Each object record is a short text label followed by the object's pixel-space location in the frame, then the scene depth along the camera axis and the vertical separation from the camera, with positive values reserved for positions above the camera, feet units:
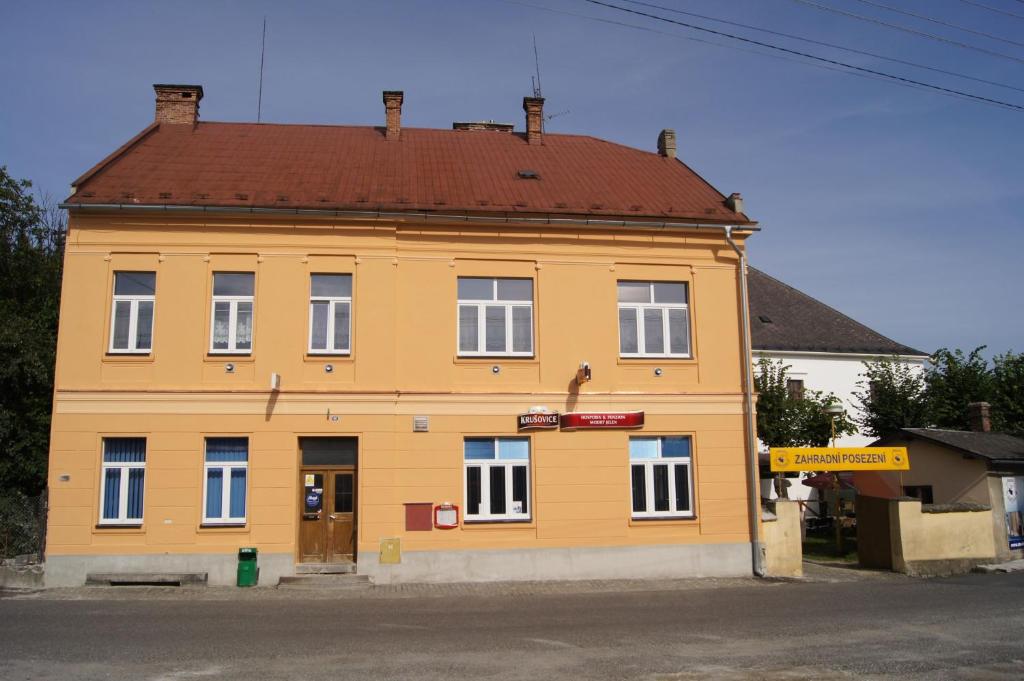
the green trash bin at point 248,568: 50.47 -6.36
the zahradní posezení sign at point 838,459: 57.72 +0.15
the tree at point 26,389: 67.15 +6.96
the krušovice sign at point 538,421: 55.21 +2.97
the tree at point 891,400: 97.45 +7.45
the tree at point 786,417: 91.35 +5.22
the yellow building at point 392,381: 52.31 +5.84
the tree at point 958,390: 99.76 +8.80
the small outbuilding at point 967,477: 65.87 -1.47
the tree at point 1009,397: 99.09 +7.72
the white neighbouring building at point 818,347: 114.62 +16.74
